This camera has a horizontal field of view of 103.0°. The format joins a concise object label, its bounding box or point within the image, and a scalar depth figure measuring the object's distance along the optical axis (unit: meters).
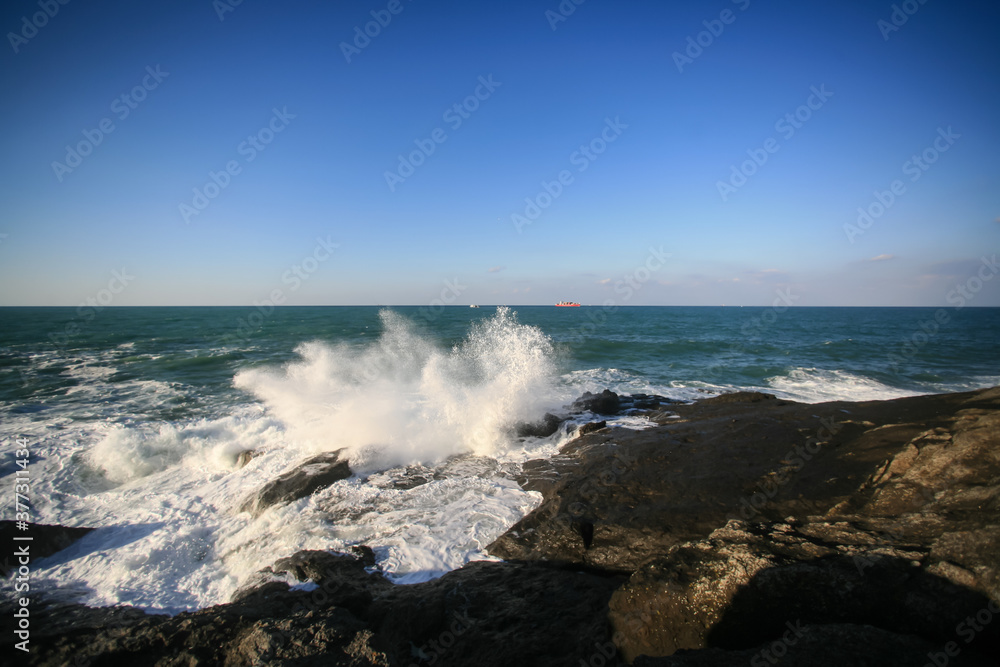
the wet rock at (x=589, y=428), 9.40
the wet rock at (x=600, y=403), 11.37
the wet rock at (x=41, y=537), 5.52
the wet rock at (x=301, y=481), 6.80
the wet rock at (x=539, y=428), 9.75
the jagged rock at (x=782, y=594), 2.59
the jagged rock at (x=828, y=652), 2.22
